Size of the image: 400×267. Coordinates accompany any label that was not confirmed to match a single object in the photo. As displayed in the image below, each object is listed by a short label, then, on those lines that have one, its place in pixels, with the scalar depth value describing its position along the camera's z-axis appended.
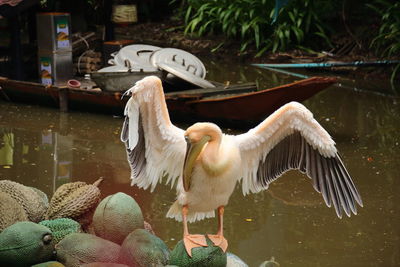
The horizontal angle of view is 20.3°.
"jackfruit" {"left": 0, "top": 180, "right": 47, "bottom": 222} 6.98
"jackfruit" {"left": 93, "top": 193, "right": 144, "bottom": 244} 6.64
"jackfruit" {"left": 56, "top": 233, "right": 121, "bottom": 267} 6.29
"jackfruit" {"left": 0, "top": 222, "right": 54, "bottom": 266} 6.14
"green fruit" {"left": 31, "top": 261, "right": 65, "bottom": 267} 6.11
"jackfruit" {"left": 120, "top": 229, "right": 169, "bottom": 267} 6.28
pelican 6.40
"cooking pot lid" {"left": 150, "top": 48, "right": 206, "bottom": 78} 14.59
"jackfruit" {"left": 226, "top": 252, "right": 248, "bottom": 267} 6.56
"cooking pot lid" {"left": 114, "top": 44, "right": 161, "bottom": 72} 14.50
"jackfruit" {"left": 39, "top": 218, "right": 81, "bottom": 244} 6.63
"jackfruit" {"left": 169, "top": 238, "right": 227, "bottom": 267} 6.26
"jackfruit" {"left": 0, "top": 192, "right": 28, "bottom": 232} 6.61
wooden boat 13.05
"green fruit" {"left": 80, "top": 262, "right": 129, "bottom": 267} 6.04
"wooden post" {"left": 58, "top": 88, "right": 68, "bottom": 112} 14.85
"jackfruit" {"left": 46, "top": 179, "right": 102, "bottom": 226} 7.08
